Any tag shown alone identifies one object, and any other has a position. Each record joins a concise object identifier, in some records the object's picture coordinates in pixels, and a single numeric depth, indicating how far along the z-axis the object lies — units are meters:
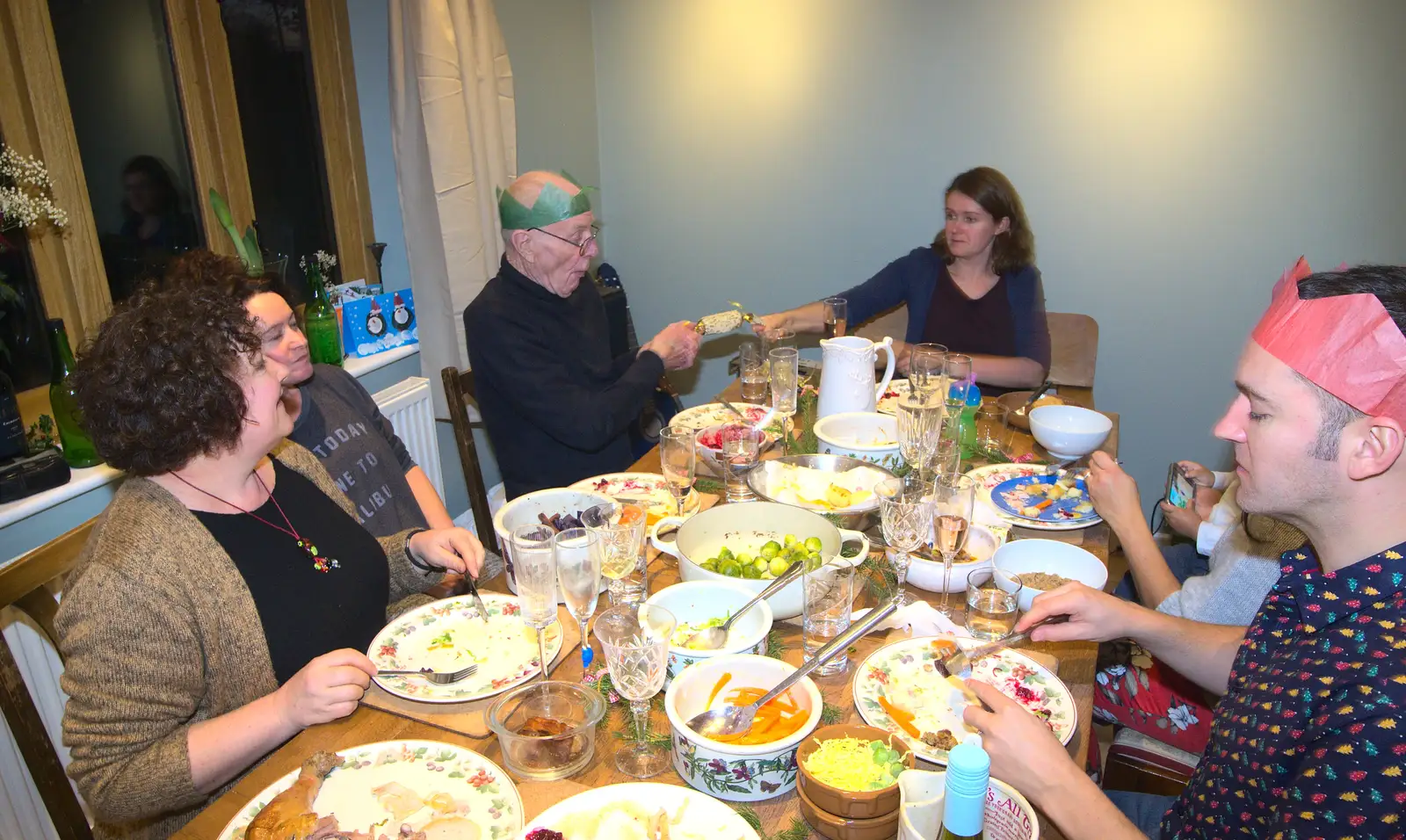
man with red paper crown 0.93
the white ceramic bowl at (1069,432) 2.20
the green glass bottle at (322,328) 2.81
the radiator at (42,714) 1.88
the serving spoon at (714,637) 1.32
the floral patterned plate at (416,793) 1.06
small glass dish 1.13
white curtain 2.98
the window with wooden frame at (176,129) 2.26
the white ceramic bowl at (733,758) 1.05
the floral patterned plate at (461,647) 1.31
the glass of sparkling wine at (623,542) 1.38
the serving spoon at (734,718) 1.14
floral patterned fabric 1.79
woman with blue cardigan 3.17
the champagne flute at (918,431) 1.85
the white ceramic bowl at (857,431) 2.13
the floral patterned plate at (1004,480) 1.83
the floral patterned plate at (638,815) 1.01
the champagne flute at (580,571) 1.25
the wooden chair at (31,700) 1.31
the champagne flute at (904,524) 1.49
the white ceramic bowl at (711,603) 1.34
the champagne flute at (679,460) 1.75
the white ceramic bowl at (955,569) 1.53
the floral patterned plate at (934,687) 1.23
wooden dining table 1.09
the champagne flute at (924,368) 2.32
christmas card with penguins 3.10
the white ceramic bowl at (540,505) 1.70
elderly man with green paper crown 2.45
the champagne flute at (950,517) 1.54
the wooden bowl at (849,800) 0.99
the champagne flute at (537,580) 1.21
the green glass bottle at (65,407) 2.07
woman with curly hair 1.20
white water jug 2.27
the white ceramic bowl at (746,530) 1.55
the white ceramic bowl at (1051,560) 1.64
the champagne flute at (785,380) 2.31
